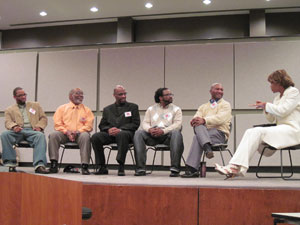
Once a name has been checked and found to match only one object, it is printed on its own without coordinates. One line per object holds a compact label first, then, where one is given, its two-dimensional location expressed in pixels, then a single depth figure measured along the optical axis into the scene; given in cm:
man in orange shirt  488
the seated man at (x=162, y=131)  453
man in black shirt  467
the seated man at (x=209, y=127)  436
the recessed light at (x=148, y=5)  753
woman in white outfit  383
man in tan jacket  481
